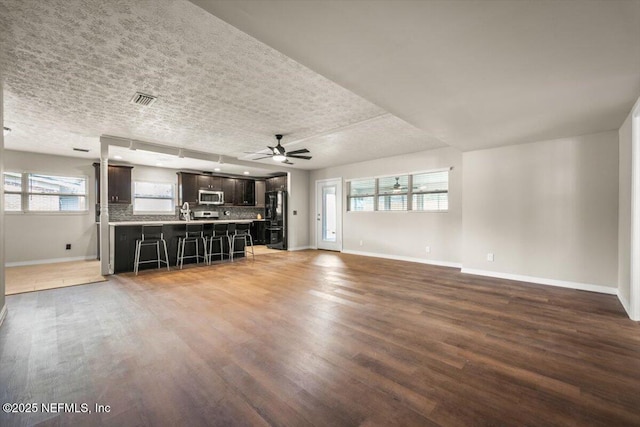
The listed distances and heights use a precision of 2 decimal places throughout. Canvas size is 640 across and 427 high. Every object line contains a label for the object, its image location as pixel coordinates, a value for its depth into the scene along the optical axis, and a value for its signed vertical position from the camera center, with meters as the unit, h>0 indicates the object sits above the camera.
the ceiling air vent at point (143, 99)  3.25 +1.42
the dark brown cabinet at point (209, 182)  8.70 +0.96
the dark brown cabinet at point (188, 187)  8.33 +0.77
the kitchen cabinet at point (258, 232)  9.79 -0.80
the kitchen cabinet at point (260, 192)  9.96 +0.70
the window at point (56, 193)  6.30 +0.47
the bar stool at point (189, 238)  5.85 -0.61
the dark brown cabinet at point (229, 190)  9.25 +0.74
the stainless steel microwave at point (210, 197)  8.67 +0.47
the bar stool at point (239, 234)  6.68 -0.60
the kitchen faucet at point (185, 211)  7.33 +0.01
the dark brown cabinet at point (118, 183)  6.93 +0.75
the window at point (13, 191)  6.03 +0.49
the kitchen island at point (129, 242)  5.20 -0.63
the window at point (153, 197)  7.77 +0.42
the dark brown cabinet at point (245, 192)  9.58 +0.68
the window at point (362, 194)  7.36 +0.45
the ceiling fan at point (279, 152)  4.95 +1.10
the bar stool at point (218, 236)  6.21 -0.60
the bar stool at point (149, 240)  5.24 -0.57
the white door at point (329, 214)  8.09 -0.12
